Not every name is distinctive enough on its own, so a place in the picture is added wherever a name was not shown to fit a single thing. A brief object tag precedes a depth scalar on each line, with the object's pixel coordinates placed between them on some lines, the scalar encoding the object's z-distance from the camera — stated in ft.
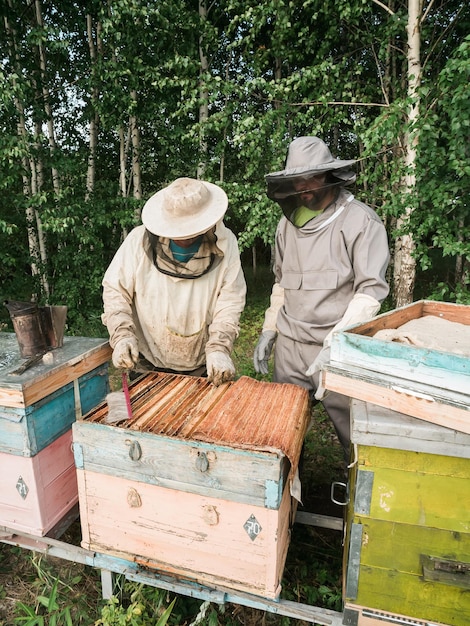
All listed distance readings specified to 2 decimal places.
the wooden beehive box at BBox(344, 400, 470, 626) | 4.04
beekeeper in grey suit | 6.35
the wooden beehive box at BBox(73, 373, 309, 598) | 4.47
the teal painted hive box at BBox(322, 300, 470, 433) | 3.87
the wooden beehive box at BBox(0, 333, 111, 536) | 5.36
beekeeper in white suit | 6.34
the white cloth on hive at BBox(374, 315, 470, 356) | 4.42
